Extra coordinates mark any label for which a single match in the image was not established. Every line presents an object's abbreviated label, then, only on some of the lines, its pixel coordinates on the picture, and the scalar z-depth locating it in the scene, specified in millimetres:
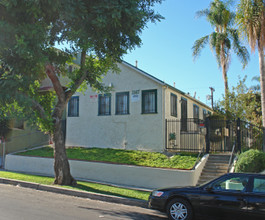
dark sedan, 6188
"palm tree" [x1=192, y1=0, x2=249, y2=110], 19938
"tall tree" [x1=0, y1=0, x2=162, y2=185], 9266
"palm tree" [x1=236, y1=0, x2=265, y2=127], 14094
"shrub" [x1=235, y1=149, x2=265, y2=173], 10852
